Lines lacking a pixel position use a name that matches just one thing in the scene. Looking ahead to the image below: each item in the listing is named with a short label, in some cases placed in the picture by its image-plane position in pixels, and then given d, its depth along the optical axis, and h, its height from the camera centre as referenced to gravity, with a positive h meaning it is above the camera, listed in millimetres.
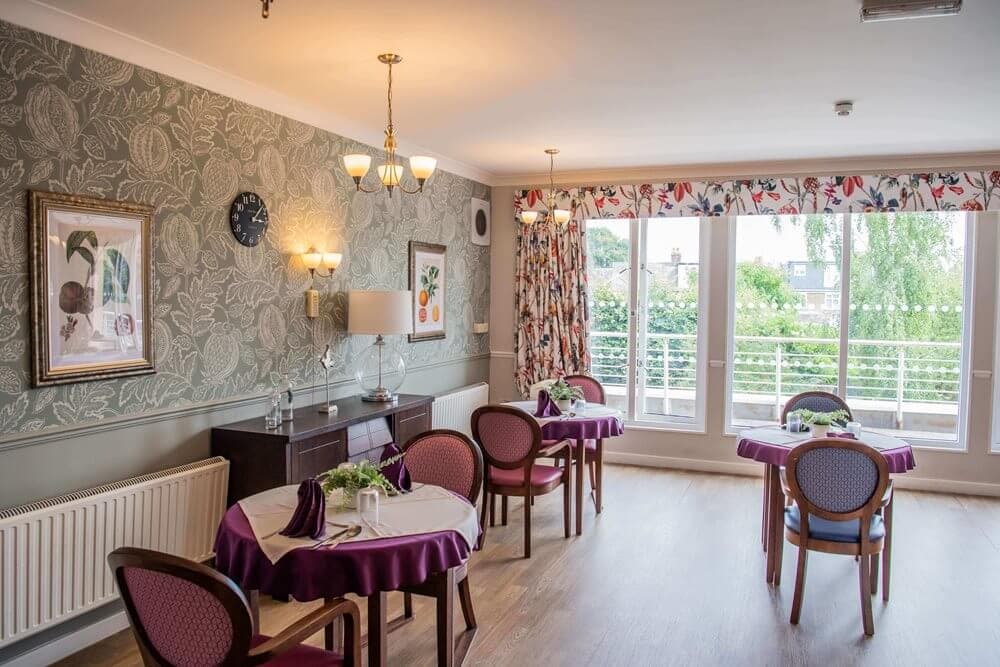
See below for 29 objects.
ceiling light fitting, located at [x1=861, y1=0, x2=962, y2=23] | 2684 +1086
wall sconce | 4473 +207
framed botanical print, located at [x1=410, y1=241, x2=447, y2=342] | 5777 +75
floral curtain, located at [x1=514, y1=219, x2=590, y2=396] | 6855 -29
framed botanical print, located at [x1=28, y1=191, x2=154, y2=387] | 2992 +30
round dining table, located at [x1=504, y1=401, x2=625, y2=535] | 4891 -861
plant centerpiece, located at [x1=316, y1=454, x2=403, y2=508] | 2771 -690
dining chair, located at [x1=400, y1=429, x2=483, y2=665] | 3381 -789
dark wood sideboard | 3707 -791
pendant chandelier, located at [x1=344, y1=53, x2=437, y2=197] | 3439 +632
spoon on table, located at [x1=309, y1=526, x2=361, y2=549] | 2500 -826
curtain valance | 5738 +882
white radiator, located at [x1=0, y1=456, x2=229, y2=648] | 2834 -1033
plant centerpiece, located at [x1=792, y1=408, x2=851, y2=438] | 4262 -696
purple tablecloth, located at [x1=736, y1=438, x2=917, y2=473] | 3943 -841
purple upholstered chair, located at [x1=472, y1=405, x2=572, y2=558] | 4395 -933
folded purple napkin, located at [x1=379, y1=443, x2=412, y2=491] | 3033 -734
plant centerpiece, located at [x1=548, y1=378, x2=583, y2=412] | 5141 -671
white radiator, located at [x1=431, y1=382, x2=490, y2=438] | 5926 -919
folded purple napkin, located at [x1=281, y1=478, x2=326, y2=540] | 2549 -765
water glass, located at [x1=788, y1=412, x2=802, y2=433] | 4422 -741
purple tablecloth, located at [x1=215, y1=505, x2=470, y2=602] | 2428 -903
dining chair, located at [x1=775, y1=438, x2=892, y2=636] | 3441 -940
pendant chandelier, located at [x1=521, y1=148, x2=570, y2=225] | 5832 +683
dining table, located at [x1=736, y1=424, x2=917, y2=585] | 3977 -847
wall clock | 3943 +429
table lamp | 4648 -116
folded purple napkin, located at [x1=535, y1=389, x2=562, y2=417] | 5102 -753
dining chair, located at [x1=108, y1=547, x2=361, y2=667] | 1898 -843
